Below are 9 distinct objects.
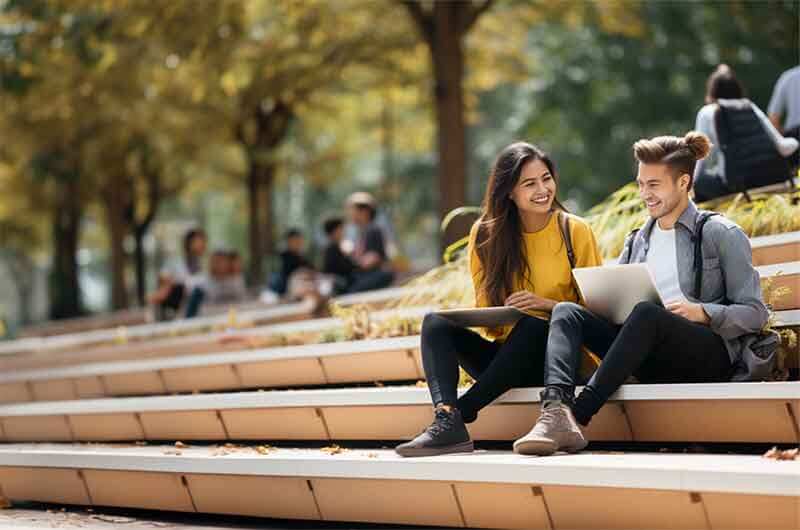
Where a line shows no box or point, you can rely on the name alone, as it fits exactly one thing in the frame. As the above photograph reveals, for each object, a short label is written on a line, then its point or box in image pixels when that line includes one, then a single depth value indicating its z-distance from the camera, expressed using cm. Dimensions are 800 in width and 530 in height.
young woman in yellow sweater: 620
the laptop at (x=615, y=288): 586
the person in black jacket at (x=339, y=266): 1366
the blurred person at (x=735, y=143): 891
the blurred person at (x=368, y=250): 1352
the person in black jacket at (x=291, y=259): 1644
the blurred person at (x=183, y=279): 1575
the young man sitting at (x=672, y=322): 569
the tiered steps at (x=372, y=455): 505
